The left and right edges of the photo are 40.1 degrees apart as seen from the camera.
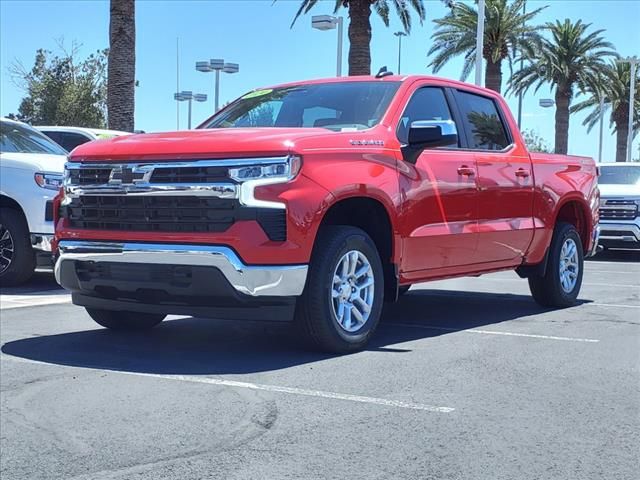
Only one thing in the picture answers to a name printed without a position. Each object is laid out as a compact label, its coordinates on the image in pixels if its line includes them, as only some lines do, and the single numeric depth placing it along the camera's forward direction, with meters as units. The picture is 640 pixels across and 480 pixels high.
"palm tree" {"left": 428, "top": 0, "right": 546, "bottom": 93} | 32.62
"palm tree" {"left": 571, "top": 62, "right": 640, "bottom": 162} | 42.00
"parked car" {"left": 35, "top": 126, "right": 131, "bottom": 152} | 14.12
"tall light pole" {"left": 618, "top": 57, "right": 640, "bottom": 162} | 36.12
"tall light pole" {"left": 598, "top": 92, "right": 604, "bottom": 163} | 43.77
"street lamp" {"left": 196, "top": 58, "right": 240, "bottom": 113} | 29.27
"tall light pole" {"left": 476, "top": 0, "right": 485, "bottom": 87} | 25.02
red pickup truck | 5.40
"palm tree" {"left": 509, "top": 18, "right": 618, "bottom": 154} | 39.00
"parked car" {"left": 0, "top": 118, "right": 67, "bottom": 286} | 9.14
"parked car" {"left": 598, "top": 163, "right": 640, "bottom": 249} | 15.50
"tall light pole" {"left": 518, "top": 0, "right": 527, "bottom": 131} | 41.27
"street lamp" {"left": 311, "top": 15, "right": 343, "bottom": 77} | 24.02
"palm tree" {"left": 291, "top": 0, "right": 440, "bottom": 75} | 24.61
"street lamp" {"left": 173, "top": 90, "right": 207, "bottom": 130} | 41.16
